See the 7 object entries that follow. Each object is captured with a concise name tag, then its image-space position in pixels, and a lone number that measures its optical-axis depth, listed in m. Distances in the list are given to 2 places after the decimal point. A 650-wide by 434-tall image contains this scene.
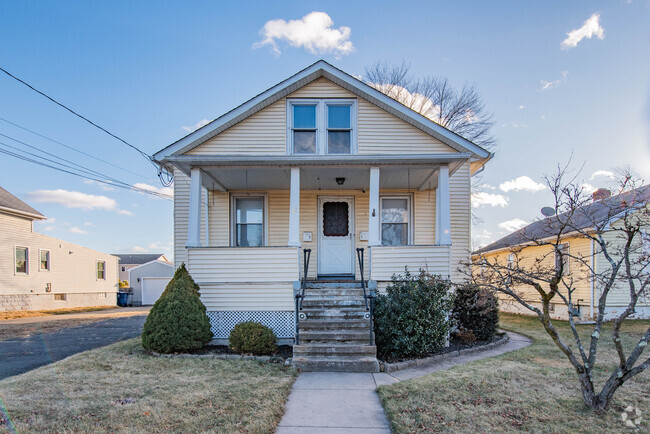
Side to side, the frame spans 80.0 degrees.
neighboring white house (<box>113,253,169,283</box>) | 43.34
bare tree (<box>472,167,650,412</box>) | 4.12
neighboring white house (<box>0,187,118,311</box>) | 18.78
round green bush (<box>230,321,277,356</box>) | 7.45
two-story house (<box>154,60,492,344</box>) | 8.66
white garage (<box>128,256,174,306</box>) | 33.66
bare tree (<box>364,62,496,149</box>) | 21.36
